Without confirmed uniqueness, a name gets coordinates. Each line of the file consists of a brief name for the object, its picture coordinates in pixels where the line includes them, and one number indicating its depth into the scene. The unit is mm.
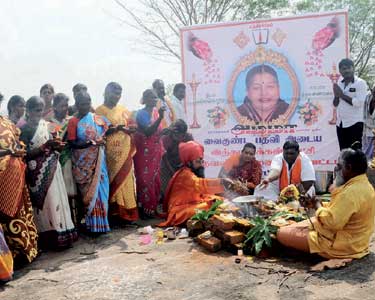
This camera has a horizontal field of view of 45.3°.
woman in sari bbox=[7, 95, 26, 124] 5457
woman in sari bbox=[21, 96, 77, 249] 5191
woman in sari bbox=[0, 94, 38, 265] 4684
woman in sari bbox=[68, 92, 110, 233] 5727
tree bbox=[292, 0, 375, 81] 16812
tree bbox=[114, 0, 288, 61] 15594
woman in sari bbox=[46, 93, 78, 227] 5758
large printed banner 7352
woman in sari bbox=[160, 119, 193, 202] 7007
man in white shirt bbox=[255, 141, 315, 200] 6035
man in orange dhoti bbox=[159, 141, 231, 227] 6055
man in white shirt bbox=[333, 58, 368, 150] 7117
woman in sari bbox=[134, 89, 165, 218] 6613
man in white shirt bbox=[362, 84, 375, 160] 7289
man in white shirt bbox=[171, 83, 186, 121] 7988
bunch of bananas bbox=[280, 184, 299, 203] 5668
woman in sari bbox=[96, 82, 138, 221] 6199
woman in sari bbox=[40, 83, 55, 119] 6641
